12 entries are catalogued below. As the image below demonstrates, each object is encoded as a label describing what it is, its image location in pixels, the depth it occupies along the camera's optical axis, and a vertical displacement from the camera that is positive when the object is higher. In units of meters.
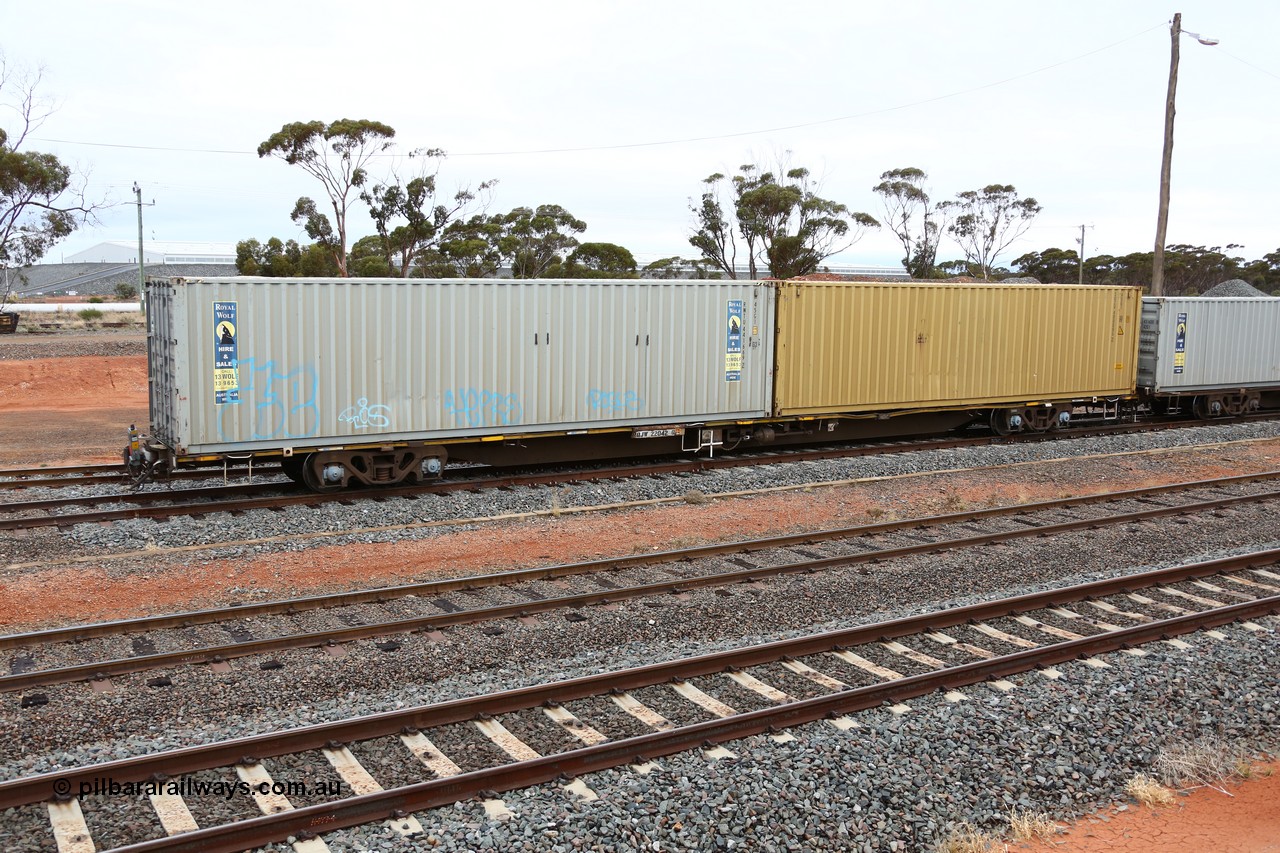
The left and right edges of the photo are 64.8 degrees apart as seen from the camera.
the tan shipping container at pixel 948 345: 18.73 -0.13
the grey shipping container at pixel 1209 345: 23.80 -0.04
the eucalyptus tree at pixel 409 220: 45.28 +5.06
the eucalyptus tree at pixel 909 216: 60.75 +7.48
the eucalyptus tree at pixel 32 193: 38.66 +5.25
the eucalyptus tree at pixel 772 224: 49.00 +5.57
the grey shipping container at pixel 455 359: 13.95 -0.41
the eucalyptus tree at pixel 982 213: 64.56 +8.23
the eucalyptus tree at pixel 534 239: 48.69 +4.61
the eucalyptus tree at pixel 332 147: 43.09 +7.74
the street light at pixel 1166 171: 29.45 +5.08
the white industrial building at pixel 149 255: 98.00 +7.95
